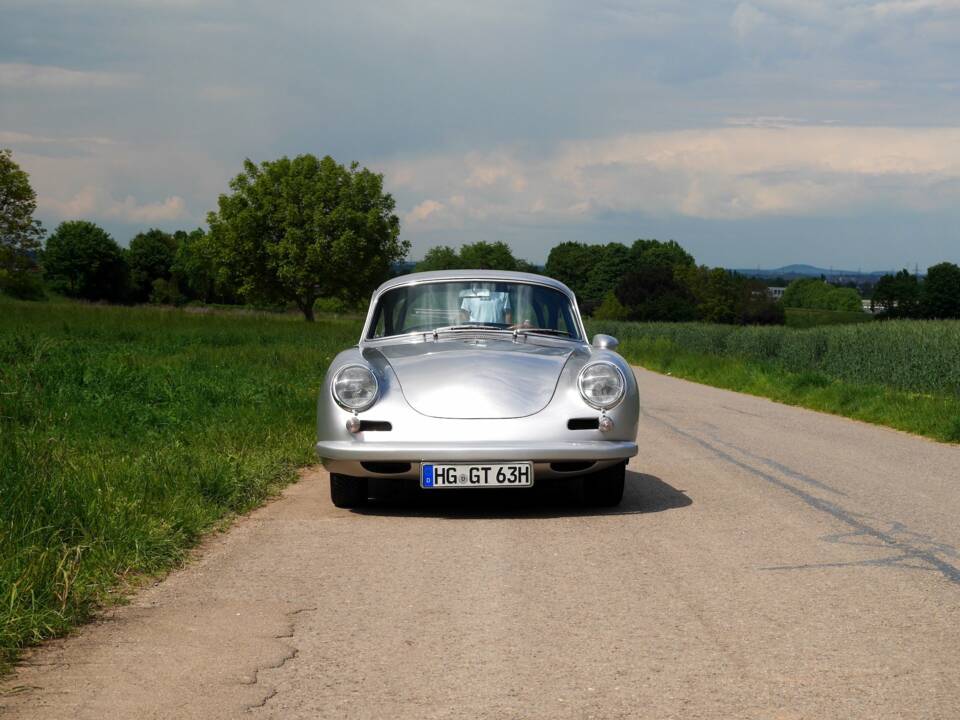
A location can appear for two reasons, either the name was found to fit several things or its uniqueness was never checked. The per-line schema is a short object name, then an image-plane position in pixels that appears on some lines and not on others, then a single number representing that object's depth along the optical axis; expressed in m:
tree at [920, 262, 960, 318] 106.88
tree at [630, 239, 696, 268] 139.38
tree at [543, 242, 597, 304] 151.38
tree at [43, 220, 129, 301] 107.12
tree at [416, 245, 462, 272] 171.94
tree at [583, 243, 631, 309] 140.12
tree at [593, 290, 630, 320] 116.50
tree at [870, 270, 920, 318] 120.75
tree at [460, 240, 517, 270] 158.25
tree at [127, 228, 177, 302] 127.06
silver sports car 6.90
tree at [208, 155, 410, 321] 72.00
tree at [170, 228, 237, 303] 123.54
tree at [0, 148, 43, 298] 63.22
